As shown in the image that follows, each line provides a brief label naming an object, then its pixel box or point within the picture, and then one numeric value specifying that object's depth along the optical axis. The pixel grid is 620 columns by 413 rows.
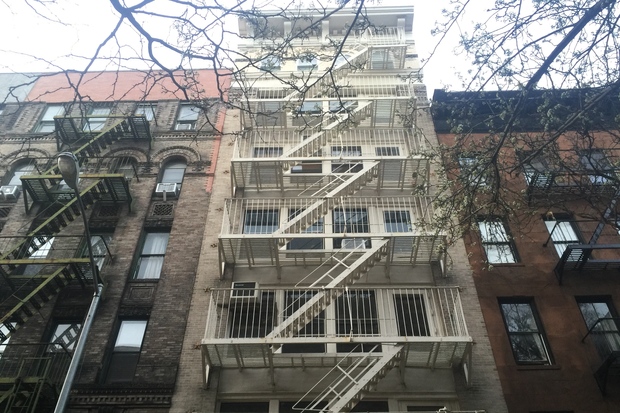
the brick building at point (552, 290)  11.70
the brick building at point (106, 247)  12.53
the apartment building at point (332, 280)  11.90
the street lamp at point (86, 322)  9.14
